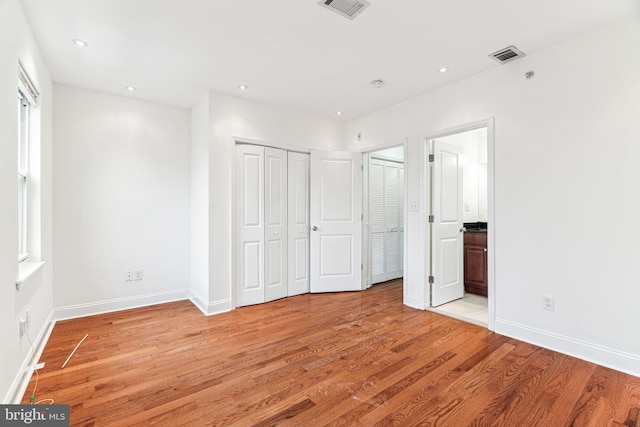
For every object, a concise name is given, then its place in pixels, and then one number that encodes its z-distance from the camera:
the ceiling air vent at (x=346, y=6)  2.04
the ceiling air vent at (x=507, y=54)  2.60
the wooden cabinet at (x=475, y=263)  4.12
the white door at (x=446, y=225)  3.66
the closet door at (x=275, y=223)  3.97
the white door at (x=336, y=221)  4.36
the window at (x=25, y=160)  2.50
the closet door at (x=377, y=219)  4.82
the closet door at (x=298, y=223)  4.22
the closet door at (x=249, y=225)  3.74
